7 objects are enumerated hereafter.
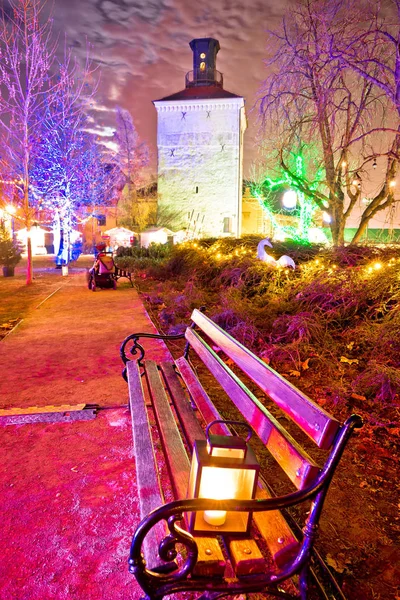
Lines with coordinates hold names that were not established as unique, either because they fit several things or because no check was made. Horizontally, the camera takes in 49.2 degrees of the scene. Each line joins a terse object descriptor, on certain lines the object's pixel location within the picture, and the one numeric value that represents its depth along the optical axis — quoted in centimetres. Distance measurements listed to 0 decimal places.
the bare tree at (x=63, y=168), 1795
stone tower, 3694
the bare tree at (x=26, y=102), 1508
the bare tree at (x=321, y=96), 895
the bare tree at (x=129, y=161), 4266
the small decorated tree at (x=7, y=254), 1925
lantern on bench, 193
